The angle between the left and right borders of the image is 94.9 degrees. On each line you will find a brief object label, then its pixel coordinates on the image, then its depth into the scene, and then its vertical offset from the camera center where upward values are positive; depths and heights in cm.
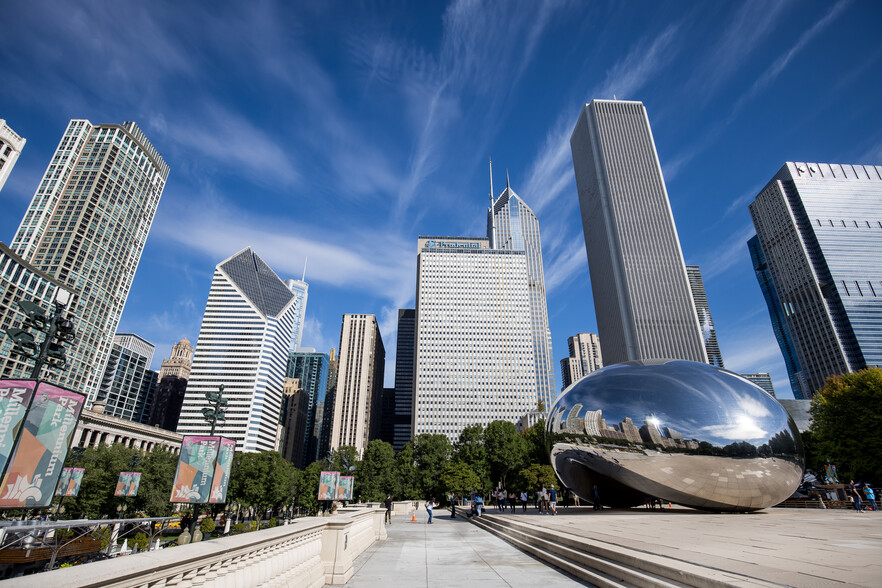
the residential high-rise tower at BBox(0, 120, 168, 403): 10319 +6070
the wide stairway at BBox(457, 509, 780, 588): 534 -159
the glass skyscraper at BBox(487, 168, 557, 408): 15512 +9174
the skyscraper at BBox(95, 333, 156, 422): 13338 +2698
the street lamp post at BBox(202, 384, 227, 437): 2474 +308
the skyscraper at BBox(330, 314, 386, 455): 16600 +3180
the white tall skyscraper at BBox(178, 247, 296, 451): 14175 +3713
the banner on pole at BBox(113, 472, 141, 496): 3264 -141
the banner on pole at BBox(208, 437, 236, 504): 1923 -32
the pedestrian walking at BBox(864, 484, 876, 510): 2342 -157
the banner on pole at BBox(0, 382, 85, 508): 856 +26
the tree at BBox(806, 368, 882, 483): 3312 +326
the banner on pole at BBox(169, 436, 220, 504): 1802 -23
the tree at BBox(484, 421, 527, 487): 6131 +232
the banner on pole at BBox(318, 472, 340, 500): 3106 -141
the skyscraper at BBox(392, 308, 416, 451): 18288 +2399
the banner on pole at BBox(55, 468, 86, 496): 3095 -128
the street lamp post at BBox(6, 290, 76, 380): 1031 +332
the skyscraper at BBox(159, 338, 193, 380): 17738 +4291
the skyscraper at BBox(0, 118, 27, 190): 7225 +5311
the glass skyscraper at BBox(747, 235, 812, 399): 17250 +4916
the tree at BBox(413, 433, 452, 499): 6397 +137
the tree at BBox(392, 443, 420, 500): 6419 -185
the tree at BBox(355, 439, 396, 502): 6147 -109
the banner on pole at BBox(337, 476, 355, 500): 3547 -188
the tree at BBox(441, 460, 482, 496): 4409 -142
